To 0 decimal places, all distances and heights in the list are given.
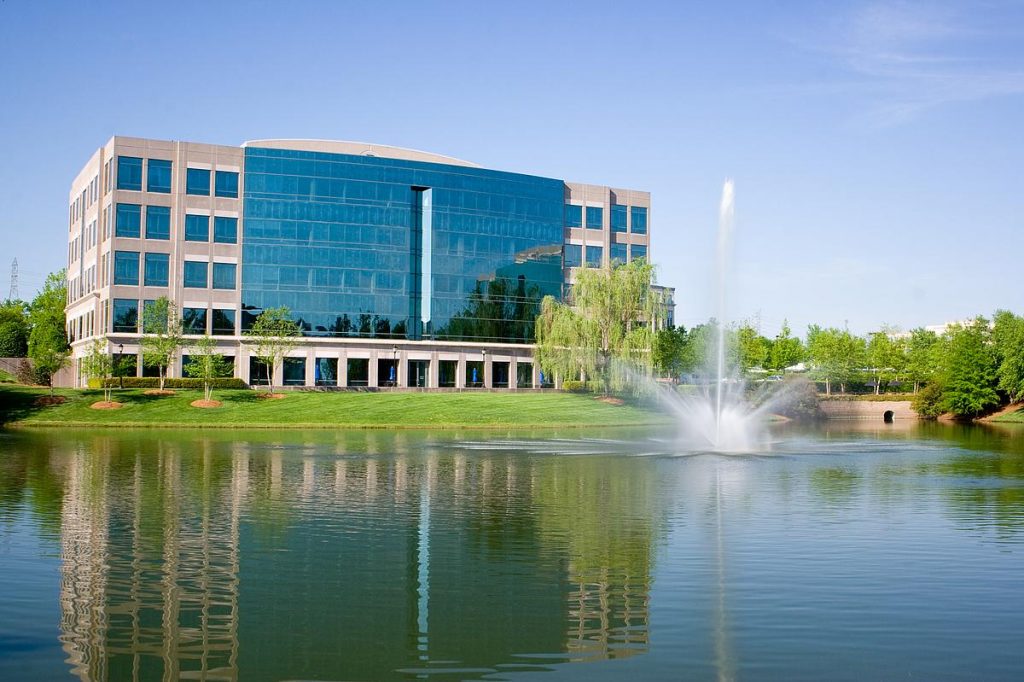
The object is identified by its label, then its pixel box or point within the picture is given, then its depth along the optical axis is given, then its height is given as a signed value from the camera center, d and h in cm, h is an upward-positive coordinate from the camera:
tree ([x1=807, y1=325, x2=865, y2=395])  11462 +384
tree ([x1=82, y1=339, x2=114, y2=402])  6850 +111
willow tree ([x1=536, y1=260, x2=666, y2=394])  7325 +441
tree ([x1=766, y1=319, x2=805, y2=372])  11850 +425
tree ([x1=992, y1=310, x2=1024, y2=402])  9406 +285
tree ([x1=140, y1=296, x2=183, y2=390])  7006 +368
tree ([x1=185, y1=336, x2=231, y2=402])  7112 +150
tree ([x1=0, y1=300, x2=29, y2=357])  11444 +569
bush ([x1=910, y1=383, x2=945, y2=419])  9881 -133
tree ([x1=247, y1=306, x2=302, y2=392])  7481 +357
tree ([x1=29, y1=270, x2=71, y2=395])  7731 +524
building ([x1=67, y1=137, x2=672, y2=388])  7975 +1150
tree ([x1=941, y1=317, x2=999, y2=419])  9544 +86
